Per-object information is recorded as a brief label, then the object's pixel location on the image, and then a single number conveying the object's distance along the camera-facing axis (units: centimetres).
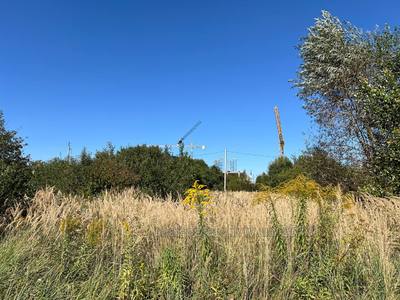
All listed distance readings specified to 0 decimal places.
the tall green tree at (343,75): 1260
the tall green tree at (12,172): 729
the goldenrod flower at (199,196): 566
